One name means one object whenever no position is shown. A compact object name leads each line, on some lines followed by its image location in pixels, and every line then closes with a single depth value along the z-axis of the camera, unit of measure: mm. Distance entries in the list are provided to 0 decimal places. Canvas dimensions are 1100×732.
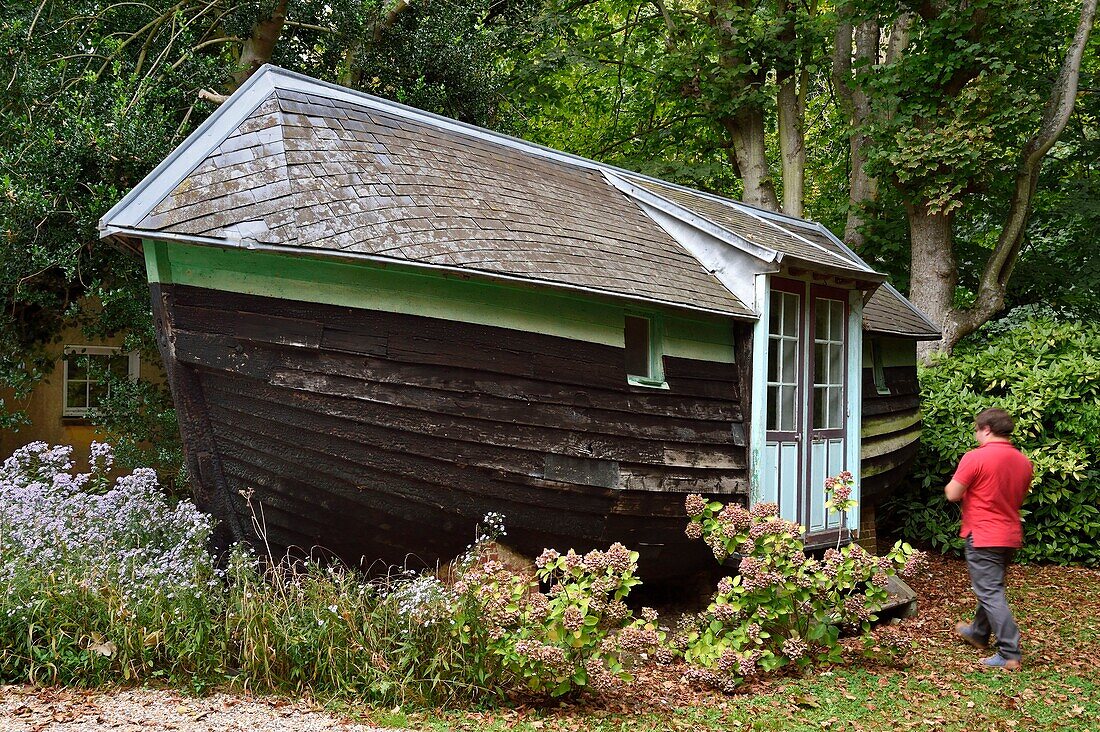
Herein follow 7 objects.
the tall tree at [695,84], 15695
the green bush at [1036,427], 11547
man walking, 6523
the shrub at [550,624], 5441
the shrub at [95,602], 5551
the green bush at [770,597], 6309
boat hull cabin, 5824
